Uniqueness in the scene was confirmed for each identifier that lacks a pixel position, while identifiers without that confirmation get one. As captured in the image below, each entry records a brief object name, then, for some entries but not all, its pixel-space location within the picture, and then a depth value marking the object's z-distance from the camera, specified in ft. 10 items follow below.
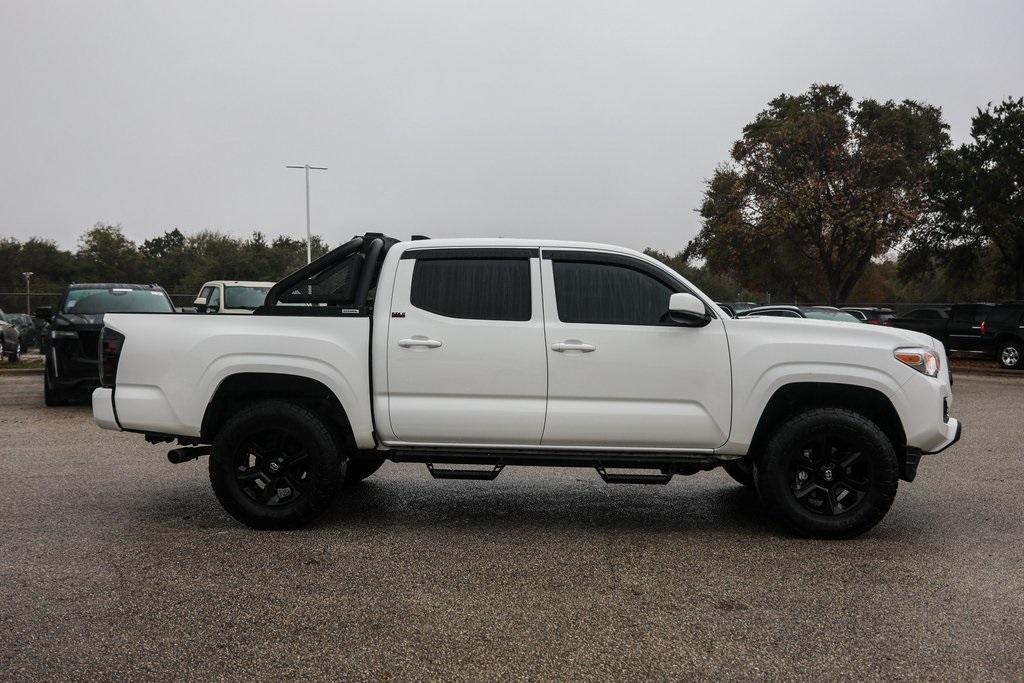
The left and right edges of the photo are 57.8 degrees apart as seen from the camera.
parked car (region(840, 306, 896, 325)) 80.69
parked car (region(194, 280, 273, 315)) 60.59
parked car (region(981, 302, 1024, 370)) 76.59
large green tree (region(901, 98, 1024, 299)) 93.40
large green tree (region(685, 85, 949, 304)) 117.19
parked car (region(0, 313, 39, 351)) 105.76
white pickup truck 19.60
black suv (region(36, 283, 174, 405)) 42.91
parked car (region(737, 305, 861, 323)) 63.77
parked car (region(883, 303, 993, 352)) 81.20
